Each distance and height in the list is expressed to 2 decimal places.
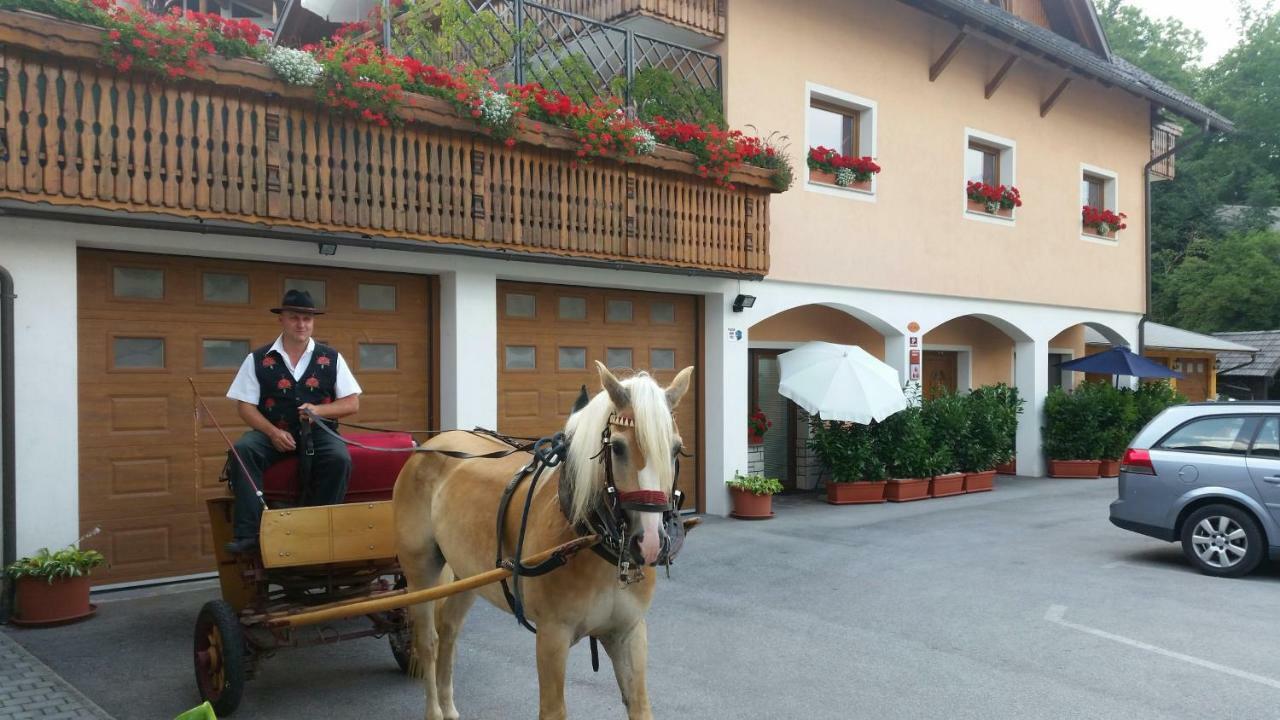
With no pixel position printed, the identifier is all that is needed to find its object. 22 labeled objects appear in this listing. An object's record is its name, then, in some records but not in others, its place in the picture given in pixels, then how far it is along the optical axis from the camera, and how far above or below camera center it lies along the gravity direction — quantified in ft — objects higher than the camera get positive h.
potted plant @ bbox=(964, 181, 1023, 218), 49.60 +9.27
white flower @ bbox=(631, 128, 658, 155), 31.53 +7.91
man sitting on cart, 16.55 -0.75
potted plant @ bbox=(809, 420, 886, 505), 41.24 -4.55
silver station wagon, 26.91 -3.88
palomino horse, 10.66 -2.52
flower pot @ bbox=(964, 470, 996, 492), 46.37 -6.31
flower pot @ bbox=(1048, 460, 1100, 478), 53.52 -6.43
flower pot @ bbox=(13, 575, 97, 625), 20.34 -5.45
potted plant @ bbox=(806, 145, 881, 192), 41.37 +9.22
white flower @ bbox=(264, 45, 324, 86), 23.49 +7.97
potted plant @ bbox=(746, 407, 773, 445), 42.19 -3.05
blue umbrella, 54.19 -0.22
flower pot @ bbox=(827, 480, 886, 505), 41.34 -6.10
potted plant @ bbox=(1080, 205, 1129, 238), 57.57 +9.17
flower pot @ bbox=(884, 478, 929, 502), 42.39 -6.13
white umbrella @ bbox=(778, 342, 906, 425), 38.52 -1.01
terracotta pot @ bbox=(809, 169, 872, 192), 41.78 +8.74
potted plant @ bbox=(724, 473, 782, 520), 36.70 -5.53
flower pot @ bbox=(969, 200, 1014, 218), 50.19 +8.74
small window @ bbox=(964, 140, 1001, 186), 51.16 +11.61
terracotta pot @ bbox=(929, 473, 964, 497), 44.19 -6.20
